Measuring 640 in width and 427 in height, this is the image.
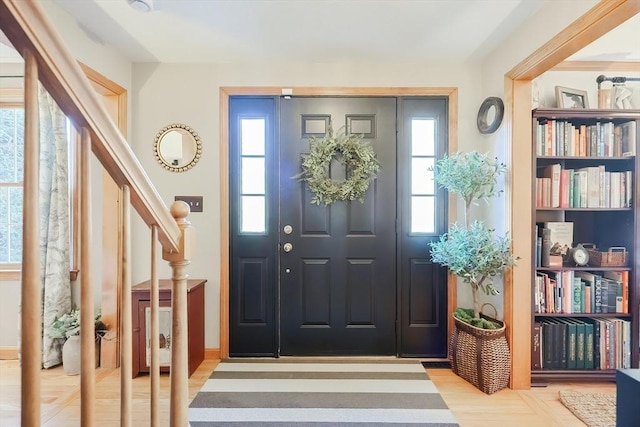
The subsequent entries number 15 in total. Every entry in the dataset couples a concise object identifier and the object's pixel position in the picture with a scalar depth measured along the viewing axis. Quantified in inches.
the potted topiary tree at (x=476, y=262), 89.7
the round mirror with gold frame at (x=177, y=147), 109.4
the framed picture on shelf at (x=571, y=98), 97.4
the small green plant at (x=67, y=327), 100.3
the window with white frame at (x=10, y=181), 112.4
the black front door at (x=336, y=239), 109.9
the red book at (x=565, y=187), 94.8
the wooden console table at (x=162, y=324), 93.6
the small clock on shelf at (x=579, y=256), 94.7
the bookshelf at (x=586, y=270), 93.8
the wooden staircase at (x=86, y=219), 26.4
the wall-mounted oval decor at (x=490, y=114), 97.0
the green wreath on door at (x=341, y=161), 106.2
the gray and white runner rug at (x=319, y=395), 78.1
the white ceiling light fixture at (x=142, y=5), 74.0
